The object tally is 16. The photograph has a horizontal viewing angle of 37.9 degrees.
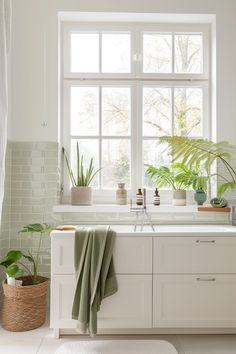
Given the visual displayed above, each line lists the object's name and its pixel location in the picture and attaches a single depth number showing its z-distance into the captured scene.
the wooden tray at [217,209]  2.97
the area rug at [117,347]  2.28
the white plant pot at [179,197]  3.07
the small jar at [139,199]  2.98
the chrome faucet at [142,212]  2.89
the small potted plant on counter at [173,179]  3.04
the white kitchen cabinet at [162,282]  2.45
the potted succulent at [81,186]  3.03
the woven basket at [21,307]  2.55
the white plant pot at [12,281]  2.58
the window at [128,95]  3.23
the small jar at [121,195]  3.07
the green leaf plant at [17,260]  2.49
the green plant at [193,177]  2.96
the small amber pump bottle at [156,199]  3.05
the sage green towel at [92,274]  2.34
